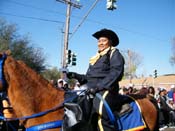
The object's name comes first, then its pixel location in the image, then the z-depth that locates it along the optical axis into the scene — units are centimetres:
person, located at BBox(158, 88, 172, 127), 728
